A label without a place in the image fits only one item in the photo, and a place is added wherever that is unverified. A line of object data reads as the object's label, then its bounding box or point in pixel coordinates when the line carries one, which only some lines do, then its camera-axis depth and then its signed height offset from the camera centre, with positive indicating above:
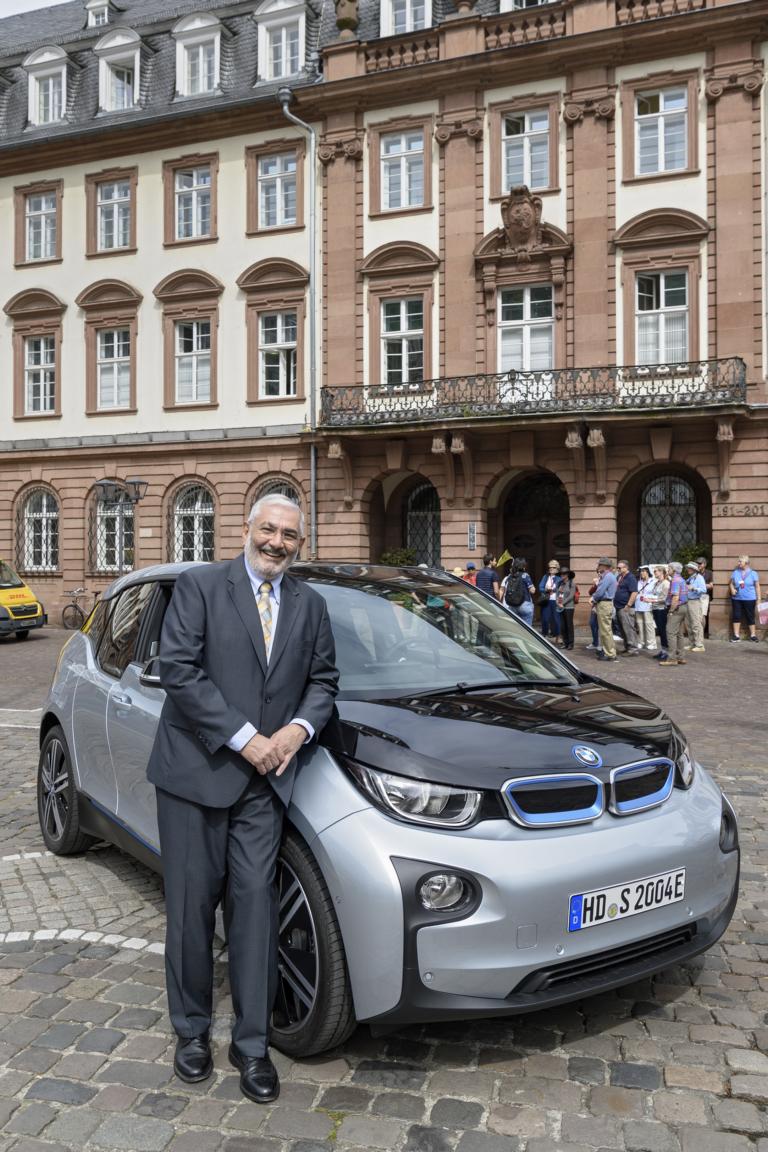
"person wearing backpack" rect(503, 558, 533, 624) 19.25 -0.48
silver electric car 3.07 -0.91
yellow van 22.98 -0.86
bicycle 27.03 -1.23
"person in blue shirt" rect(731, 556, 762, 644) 21.56 -0.62
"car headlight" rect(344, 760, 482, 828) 3.15 -0.73
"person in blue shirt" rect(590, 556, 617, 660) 18.42 -0.80
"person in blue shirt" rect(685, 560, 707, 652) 20.20 -0.84
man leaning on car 3.16 -0.64
